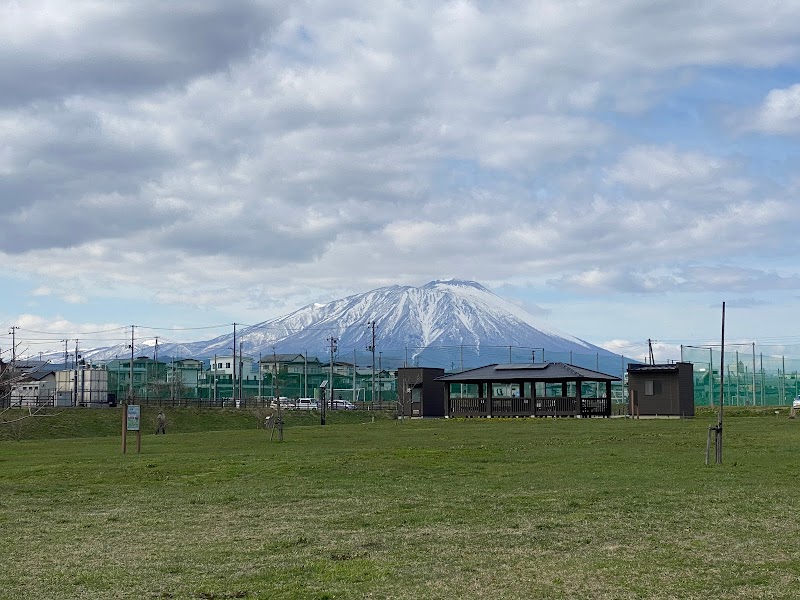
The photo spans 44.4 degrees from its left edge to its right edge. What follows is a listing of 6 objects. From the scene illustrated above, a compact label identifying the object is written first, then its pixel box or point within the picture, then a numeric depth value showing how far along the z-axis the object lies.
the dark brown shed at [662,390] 62.56
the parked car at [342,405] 96.06
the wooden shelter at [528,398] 62.06
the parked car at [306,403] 93.00
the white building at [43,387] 79.26
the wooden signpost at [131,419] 29.62
